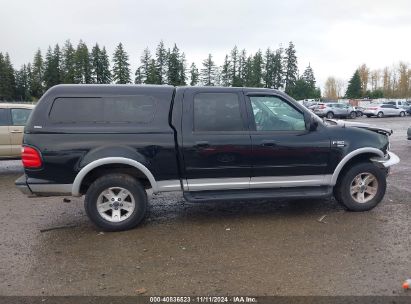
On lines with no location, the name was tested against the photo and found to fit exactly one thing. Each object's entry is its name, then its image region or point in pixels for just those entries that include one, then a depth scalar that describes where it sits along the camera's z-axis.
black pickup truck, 4.93
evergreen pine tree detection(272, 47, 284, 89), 93.00
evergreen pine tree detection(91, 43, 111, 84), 91.56
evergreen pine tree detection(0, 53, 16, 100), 83.93
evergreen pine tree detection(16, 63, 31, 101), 90.06
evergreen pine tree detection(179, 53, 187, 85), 90.34
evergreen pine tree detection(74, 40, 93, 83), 90.50
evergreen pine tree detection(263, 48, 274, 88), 92.62
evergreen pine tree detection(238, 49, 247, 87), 95.19
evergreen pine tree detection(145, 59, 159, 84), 87.49
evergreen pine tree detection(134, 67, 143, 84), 93.19
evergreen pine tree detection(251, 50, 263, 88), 89.12
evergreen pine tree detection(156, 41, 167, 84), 91.56
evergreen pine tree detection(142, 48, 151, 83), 92.62
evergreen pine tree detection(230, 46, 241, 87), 97.06
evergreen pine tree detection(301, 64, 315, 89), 101.75
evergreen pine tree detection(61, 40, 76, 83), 91.19
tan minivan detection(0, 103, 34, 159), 9.00
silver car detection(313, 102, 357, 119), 36.59
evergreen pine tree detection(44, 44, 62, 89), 93.00
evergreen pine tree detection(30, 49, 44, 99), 93.56
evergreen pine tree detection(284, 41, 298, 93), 93.75
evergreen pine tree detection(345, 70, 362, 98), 103.31
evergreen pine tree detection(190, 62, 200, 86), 93.06
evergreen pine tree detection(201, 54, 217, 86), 97.11
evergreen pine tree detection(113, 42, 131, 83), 91.56
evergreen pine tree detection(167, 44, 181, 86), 89.11
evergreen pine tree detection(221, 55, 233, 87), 97.06
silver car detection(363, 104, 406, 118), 38.16
